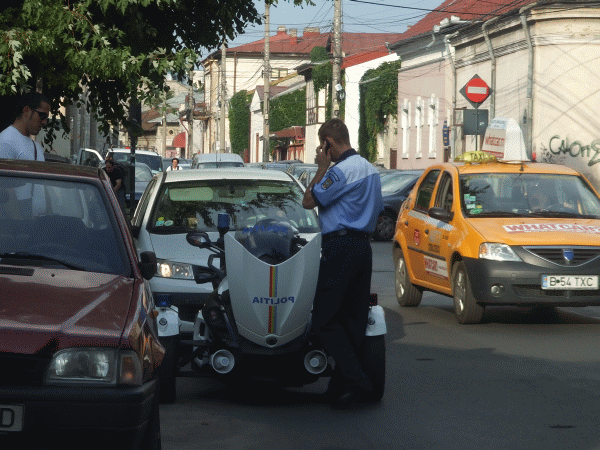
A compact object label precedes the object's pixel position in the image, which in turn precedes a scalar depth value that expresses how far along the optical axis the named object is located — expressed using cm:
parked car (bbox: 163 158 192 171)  4944
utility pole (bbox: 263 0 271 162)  5994
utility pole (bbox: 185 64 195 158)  10841
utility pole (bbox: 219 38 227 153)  7581
